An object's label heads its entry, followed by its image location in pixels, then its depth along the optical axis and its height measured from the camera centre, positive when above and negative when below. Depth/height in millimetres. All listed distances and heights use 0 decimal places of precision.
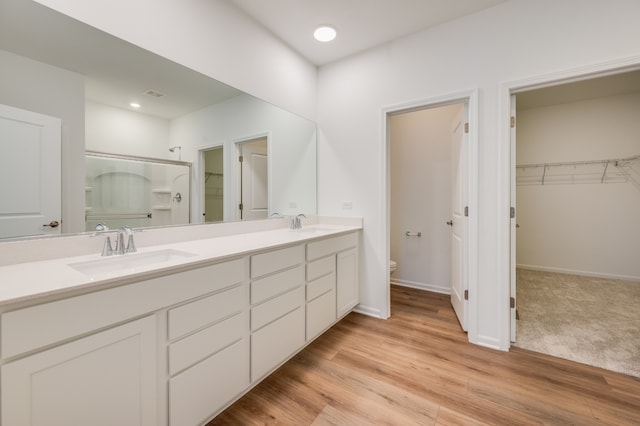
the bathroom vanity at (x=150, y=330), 824 -466
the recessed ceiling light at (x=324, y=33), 2340 +1582
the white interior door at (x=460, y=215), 2283 -19
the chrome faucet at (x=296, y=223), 2592 -96
